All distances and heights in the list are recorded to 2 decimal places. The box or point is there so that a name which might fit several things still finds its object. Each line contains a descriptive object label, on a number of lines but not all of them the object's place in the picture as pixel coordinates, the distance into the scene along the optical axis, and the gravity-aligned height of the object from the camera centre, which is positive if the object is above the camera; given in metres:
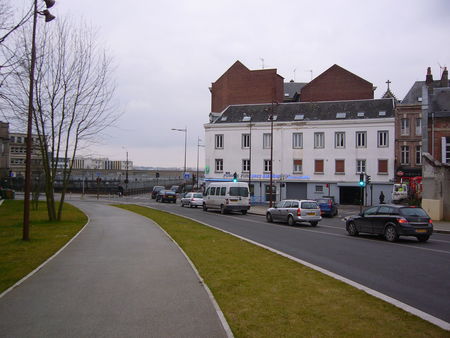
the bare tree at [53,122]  20.89 +3.31
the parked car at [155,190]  58.78 -0.36
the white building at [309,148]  46.16 +4.89
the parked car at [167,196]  48.50 -0.92
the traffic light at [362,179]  29.50 +0.83
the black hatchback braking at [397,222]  16.33 -1.21
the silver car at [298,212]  23.48 -1.21
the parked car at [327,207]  31.83 -1.24
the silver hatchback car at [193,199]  40.25 -1.06
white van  31.64 -0.58
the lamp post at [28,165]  14.22 +0.71
